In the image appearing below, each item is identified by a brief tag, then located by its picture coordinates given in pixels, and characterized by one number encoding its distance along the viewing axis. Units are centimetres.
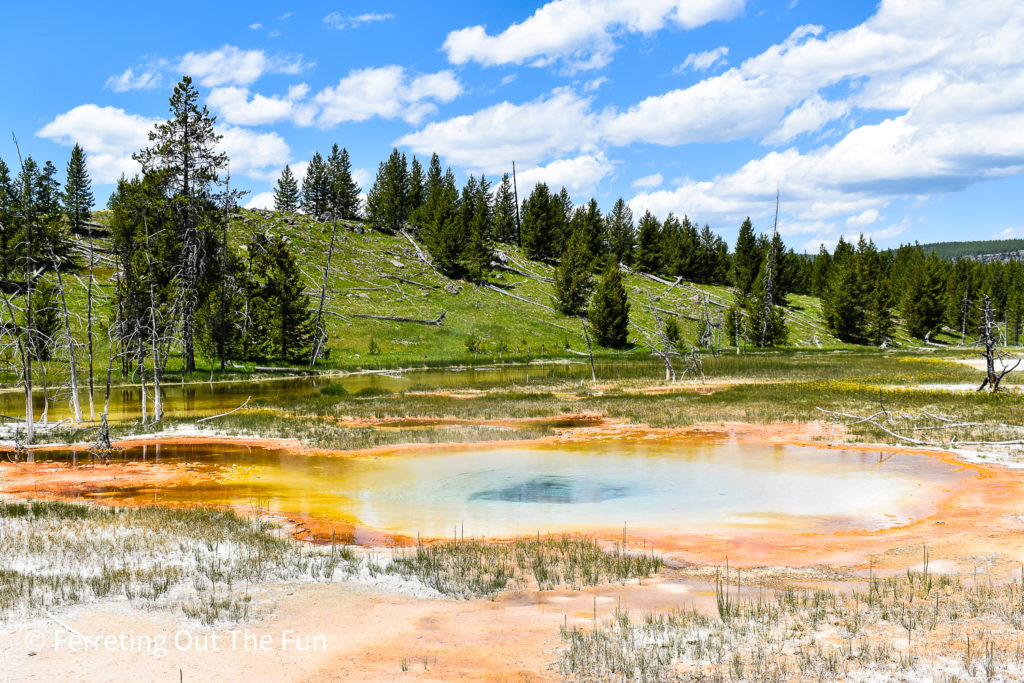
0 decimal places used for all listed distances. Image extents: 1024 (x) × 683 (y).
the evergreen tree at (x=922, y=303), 11119
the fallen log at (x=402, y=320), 7912
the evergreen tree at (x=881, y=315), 10156
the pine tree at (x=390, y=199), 12069
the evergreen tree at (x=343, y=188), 12481
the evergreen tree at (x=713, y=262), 12800
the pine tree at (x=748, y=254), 12425
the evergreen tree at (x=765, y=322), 9181
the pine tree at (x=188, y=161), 5550
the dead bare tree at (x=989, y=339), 3362
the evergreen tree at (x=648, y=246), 12062
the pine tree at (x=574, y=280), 9256
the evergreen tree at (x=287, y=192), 12938
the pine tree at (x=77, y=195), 9625
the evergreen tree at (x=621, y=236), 12875
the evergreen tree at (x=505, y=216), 12678
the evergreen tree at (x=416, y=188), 12950
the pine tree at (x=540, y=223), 11975
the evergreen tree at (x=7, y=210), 5941
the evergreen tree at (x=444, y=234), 9937
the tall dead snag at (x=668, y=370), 4544
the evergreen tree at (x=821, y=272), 13688
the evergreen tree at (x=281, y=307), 6056
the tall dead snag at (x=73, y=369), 2712
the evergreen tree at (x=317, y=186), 12875
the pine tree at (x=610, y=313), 8238
